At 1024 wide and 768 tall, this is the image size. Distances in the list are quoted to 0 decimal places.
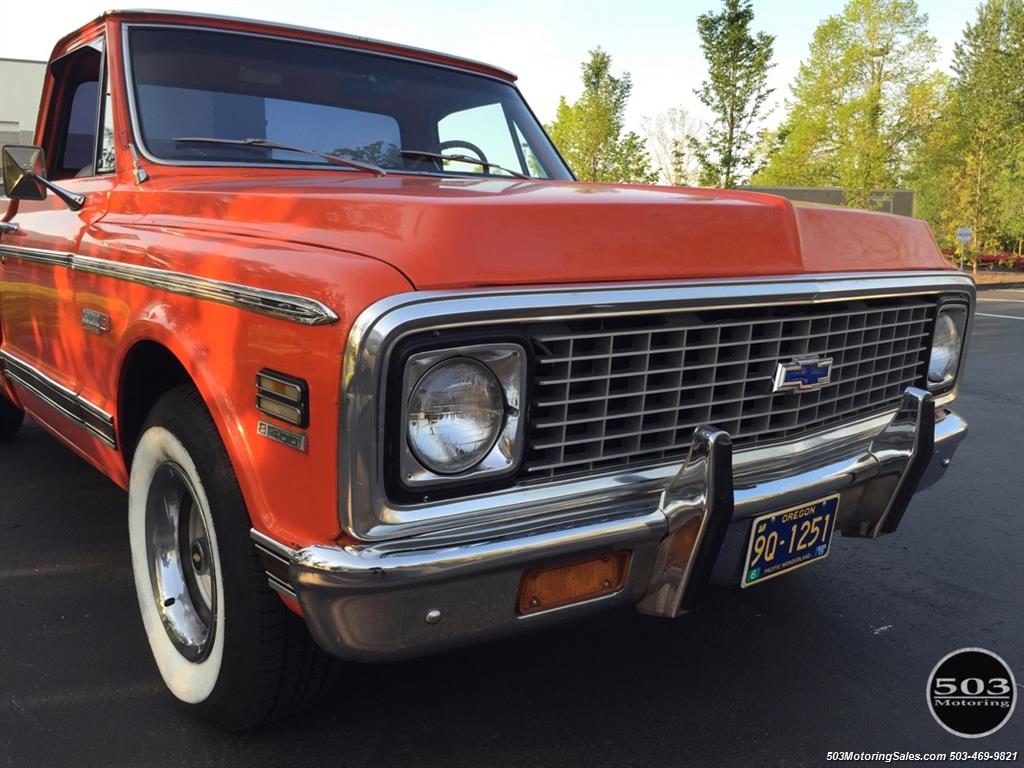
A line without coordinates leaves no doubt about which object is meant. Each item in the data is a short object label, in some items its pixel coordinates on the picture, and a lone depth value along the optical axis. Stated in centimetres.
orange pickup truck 162
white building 1920
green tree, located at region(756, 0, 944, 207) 3097
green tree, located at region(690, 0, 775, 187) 1573
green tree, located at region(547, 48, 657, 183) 1911
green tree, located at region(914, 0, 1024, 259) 2905
